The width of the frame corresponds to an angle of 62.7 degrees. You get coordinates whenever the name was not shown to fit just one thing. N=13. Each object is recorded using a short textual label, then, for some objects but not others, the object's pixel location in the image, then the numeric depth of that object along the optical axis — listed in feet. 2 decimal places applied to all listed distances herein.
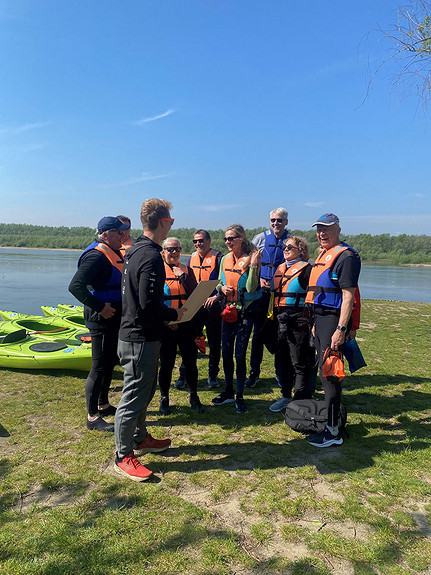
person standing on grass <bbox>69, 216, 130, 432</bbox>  10.77
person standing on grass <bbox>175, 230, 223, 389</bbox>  15.37
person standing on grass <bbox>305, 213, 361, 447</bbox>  9.93
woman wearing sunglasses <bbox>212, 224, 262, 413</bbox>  12.58
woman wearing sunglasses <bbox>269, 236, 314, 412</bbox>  12.17
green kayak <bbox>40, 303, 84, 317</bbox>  26.61
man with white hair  15.30
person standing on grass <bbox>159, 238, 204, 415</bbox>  12.38
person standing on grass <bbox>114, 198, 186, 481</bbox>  8.32
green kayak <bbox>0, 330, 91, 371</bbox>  16.46
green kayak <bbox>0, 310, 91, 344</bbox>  19.61
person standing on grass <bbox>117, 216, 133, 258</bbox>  16.12
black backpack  11.03
